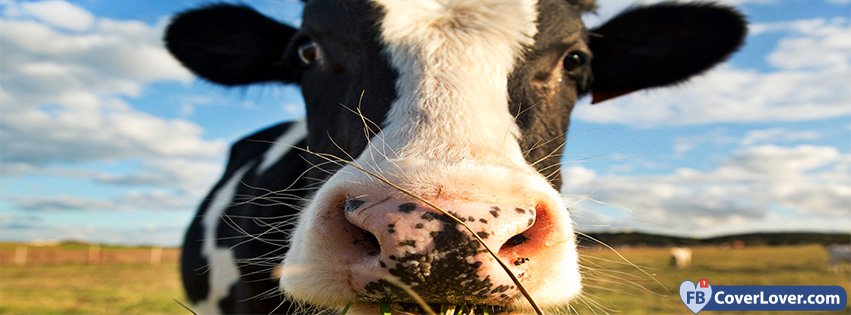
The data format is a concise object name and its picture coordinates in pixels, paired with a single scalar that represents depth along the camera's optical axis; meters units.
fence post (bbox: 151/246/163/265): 43.75
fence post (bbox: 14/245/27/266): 40.88
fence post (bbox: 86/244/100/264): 41.24
